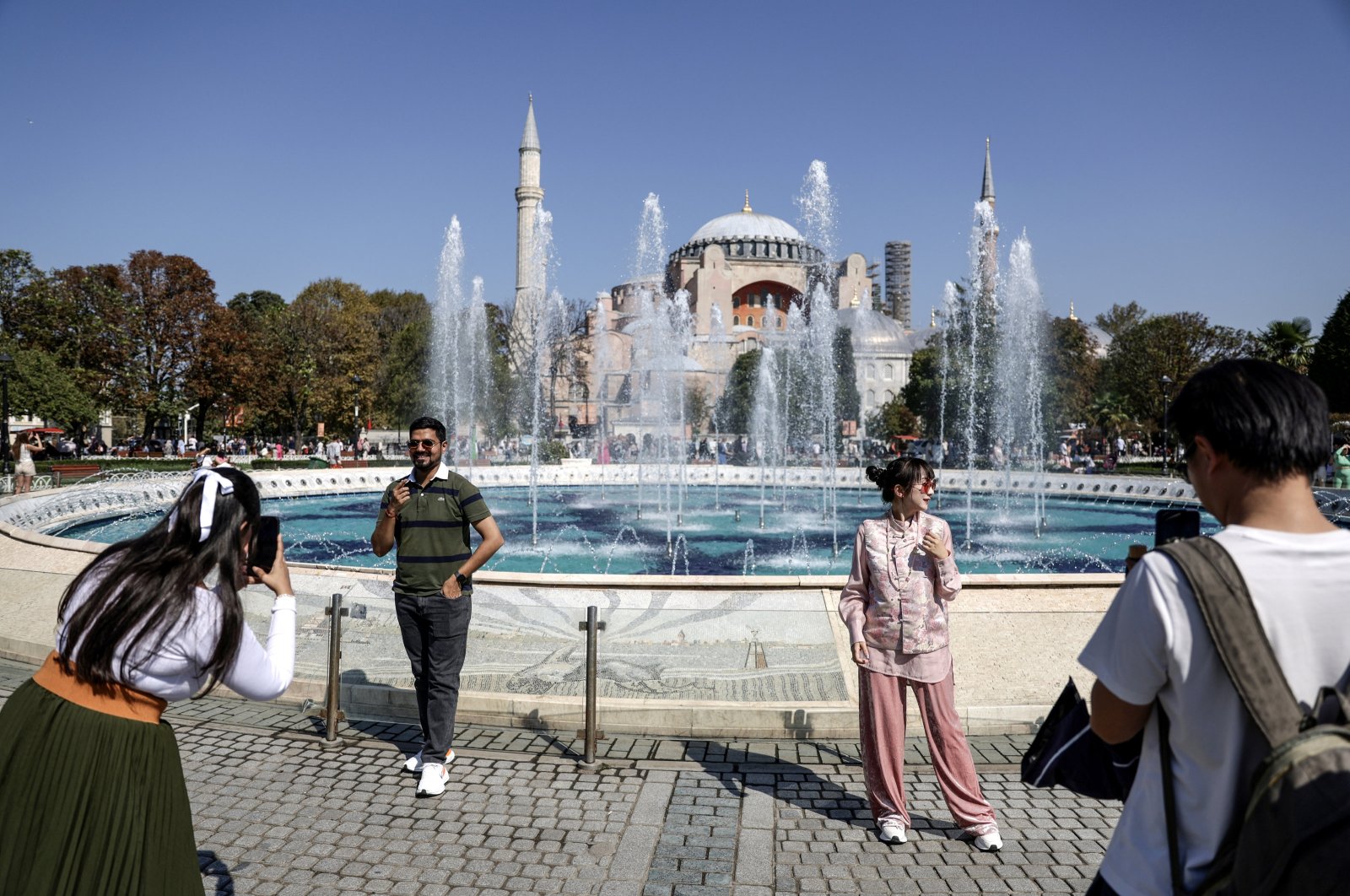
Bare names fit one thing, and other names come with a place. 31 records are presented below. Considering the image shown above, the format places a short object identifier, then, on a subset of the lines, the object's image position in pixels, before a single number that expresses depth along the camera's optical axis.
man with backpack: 1.51
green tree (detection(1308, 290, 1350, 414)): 38.19
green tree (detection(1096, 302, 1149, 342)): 51.19
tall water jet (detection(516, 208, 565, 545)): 51.97
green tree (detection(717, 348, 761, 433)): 61.38
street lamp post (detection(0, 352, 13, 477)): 24.00
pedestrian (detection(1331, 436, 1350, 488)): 20.86
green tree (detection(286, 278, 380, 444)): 44.06
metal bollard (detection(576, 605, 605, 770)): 5.04
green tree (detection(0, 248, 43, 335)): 39.06
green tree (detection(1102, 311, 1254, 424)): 42.56
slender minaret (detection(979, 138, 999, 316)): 46.72
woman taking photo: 2.12
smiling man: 4.74
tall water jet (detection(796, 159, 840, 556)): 27.31
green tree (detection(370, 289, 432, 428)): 45.88
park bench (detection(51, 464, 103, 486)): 23.23
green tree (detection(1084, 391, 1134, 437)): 45.16
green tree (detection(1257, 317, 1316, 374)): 39.34
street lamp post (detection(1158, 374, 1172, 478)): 31.84
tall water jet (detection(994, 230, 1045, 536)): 37.78
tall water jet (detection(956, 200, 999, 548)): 43.03
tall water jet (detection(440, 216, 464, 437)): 32.66
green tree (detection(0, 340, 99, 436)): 32.59
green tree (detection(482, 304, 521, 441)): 45.34
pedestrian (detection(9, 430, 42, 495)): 18.48
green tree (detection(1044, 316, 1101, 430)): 42.94
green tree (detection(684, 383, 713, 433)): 66.50
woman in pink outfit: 4.08
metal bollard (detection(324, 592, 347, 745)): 5.38
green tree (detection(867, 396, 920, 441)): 55.38
